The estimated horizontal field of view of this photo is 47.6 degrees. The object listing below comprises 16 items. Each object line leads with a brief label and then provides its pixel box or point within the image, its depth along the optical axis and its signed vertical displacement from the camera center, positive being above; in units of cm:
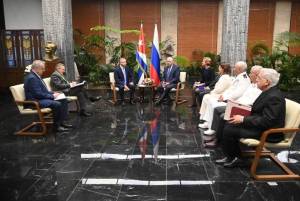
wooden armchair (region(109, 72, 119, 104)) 889 -116
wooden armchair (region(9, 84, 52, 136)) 602 -119
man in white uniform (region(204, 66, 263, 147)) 531 -112
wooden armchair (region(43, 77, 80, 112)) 699 -97
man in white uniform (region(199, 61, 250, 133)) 589 -84
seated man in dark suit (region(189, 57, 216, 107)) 797 -87
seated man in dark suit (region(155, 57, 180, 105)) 881 -99
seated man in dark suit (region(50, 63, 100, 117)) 701 -89
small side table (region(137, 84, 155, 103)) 903 -128
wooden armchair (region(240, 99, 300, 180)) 409 -122
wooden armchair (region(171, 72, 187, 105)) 886 -118
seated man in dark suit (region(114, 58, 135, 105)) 890 -99
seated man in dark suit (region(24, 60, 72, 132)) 604 -93
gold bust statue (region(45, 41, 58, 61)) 811 -23
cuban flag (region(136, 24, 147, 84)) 959 -45
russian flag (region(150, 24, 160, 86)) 944 -62
